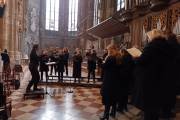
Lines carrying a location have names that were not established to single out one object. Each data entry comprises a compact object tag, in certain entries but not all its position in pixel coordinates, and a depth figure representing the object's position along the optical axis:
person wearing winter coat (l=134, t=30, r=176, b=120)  2.34
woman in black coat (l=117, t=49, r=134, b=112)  3.31
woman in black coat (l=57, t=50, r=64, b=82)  6.89
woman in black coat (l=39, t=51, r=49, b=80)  6.44
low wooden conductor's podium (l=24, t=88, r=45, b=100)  4.74
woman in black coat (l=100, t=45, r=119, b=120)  3.15
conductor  4.81
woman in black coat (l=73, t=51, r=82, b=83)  6.91
